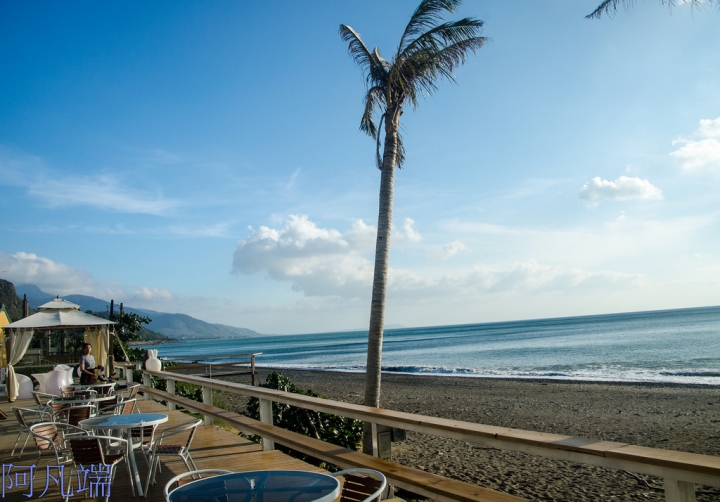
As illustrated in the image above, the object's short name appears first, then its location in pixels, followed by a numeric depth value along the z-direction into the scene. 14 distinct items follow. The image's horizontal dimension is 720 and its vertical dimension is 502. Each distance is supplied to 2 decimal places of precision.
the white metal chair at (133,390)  8.06
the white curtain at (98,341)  15.70
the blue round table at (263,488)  2.43
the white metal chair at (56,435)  5.32
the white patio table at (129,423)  4.47
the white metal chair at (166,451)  4.41
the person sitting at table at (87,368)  9.61
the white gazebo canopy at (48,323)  13.66
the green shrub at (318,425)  8.38
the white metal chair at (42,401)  6.75
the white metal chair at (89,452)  4.17
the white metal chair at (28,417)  5.81
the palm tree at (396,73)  8.34
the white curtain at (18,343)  14.33
